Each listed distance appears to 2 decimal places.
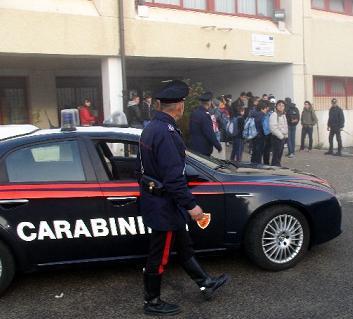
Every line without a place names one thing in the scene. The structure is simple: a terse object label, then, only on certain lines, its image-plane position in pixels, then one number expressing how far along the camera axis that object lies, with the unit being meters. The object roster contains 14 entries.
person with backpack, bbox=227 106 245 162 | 11.58
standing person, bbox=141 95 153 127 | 12.70
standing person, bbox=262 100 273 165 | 10.68
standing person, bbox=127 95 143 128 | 12.12
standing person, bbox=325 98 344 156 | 14.60
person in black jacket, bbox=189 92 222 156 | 8.23
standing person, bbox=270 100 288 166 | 10.46
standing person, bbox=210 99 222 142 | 11.24
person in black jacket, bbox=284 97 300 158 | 14.33
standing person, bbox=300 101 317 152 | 15.39
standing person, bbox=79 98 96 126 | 13.32
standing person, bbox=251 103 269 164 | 10.81
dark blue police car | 4.20
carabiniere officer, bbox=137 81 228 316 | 3.53
